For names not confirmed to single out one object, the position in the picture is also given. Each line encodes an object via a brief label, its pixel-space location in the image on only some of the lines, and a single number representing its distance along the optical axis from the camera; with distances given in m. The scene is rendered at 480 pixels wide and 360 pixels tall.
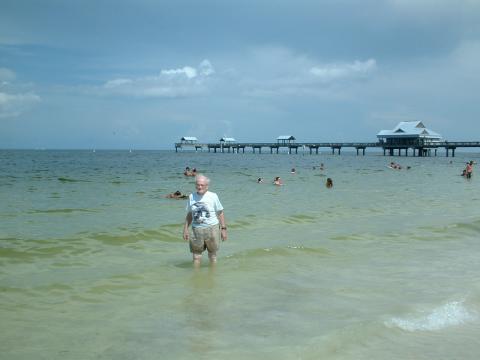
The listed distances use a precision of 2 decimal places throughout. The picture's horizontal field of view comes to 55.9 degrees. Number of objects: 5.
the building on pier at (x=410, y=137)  85.75
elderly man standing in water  6.97
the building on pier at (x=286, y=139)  117.37
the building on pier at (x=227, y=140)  134.25
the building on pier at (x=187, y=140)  134.52
